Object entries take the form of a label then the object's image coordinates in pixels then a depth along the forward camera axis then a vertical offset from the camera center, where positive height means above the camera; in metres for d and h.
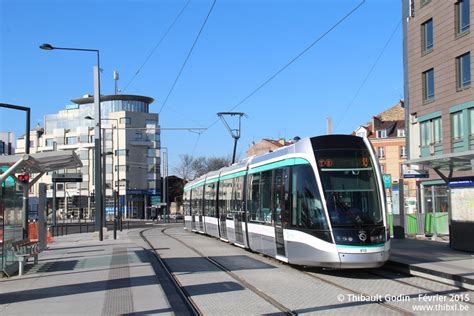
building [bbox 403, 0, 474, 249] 34.44 +6.73
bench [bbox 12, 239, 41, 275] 13.64 -1.66
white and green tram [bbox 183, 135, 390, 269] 12.32 -0.51
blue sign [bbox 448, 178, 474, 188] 16.44 +0.02
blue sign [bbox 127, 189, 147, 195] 96.81 -1.25
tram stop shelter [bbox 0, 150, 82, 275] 12.82 -0.05
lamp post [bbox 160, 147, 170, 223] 88.00 +2.14
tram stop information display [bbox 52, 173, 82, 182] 27.71 +0.32
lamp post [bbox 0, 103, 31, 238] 16.94 +1.62
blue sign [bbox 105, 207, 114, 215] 88.24 -4.08
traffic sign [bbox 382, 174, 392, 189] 21.93 +0.12
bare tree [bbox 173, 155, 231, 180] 109.06 +3.76
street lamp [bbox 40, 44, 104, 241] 29.89 +1.81
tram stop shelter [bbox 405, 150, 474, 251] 16.42 -0.59
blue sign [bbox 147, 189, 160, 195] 101.16 -1.32
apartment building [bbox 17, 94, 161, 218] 99.31 +6.04
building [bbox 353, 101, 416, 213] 81.44 +6.28
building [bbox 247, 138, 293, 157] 110.84 +8.02
